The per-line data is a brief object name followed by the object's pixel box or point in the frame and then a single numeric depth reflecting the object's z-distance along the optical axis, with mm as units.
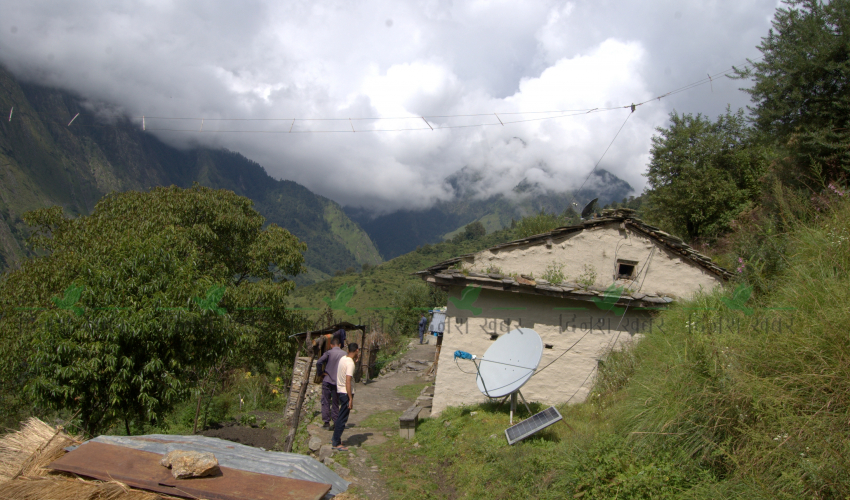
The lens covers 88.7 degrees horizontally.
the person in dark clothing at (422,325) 28156
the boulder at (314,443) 7570
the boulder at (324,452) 6924
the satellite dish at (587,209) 11562
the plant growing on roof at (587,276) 9843
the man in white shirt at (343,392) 7109
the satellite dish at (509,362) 7230
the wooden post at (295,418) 6938
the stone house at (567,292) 9250
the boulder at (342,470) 6391
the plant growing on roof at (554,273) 9758
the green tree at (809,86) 10359
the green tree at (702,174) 17266
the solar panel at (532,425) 6137
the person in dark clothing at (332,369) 7363
